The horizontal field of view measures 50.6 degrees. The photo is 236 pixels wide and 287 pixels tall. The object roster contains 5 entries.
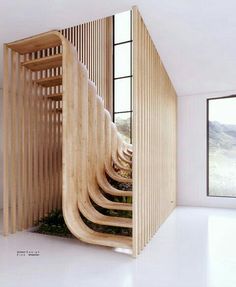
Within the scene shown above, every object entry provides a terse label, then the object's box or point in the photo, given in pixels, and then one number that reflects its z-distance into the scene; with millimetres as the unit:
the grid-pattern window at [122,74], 7234
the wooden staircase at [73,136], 3113
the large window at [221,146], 5398
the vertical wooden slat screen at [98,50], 5120
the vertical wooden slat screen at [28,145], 3637
